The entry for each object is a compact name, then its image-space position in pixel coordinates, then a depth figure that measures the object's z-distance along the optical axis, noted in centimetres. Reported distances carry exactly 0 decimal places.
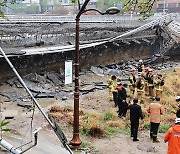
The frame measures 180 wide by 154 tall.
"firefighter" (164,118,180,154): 690
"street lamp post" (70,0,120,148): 925
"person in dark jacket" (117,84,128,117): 1282
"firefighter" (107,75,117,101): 1518
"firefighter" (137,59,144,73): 1922
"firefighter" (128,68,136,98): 1502
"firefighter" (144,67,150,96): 1603
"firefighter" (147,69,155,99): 1577
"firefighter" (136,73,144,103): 1476
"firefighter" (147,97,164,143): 1010
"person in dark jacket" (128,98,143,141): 1022
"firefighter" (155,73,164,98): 1558
